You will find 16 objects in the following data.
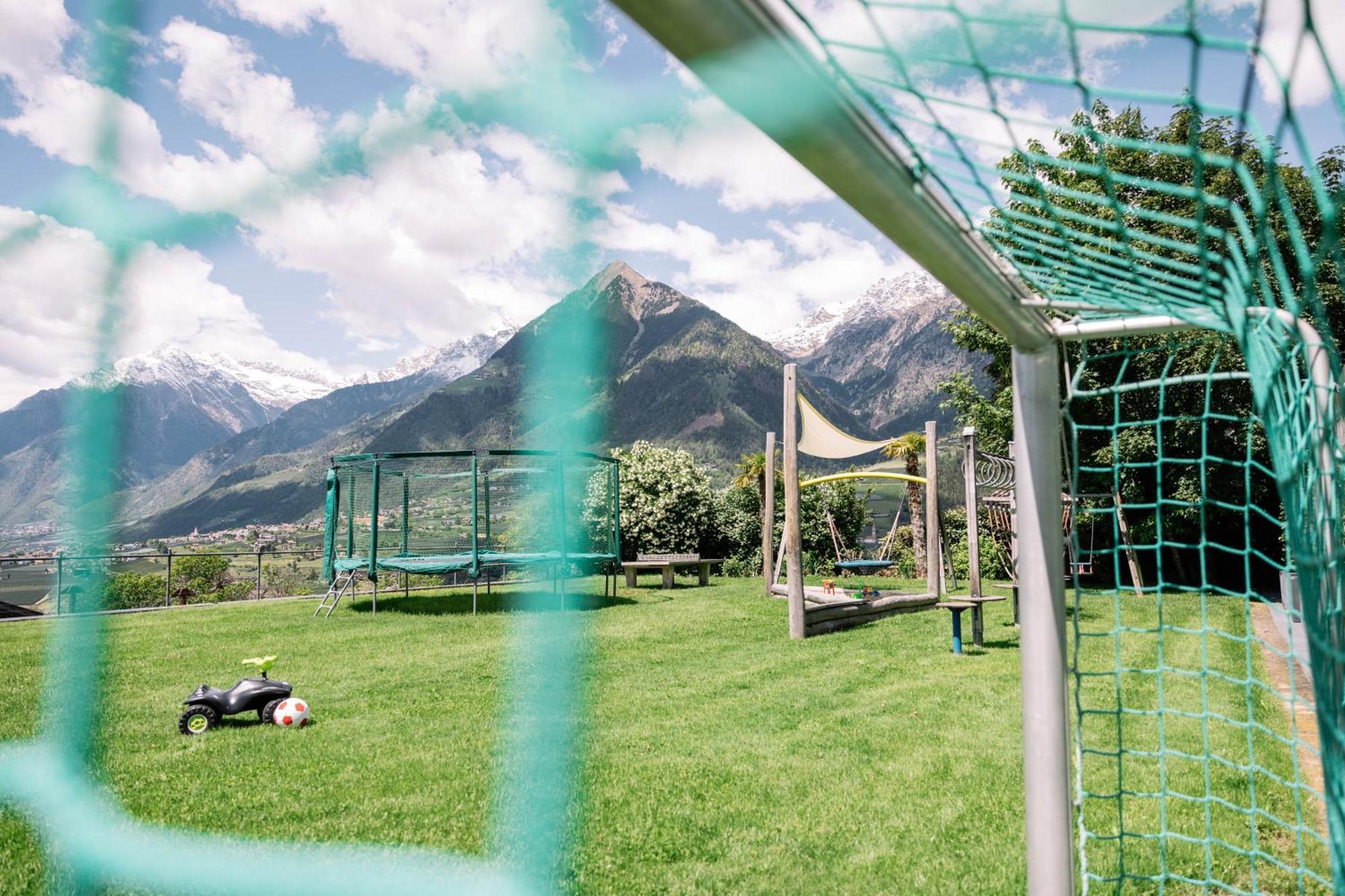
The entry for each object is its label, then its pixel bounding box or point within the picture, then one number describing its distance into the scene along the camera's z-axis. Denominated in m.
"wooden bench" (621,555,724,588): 11.77
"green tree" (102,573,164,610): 13.23
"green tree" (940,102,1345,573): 12.69
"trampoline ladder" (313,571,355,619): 9.53
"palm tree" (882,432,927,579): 15.14
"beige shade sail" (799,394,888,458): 10.70
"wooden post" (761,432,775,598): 10.31
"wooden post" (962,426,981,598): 7.50
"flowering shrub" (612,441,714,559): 15.16
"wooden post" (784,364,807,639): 7.07
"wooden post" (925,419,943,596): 8.59
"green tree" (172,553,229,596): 14.02
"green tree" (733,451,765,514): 17.05
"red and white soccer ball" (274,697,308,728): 4.20
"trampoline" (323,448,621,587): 9.85
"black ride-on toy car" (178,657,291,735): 4.17
